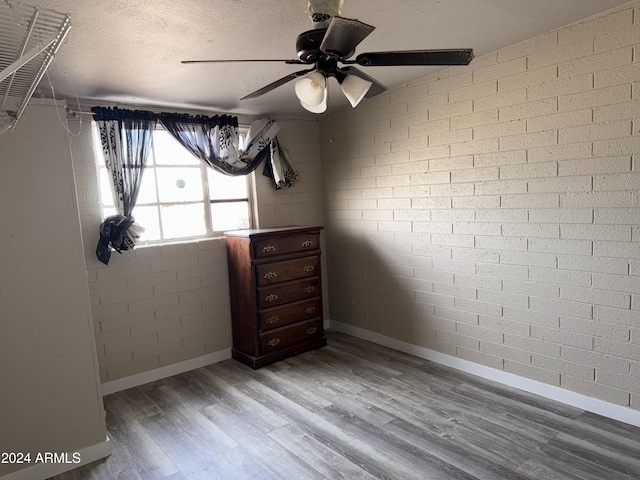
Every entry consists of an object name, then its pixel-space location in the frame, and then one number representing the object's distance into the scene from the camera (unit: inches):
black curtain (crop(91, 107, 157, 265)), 126.7
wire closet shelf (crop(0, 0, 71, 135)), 43.2
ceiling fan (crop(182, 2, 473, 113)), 59.0
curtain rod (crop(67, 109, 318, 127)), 161.2
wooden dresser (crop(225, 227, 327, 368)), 142.4
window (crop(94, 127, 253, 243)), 139.1
